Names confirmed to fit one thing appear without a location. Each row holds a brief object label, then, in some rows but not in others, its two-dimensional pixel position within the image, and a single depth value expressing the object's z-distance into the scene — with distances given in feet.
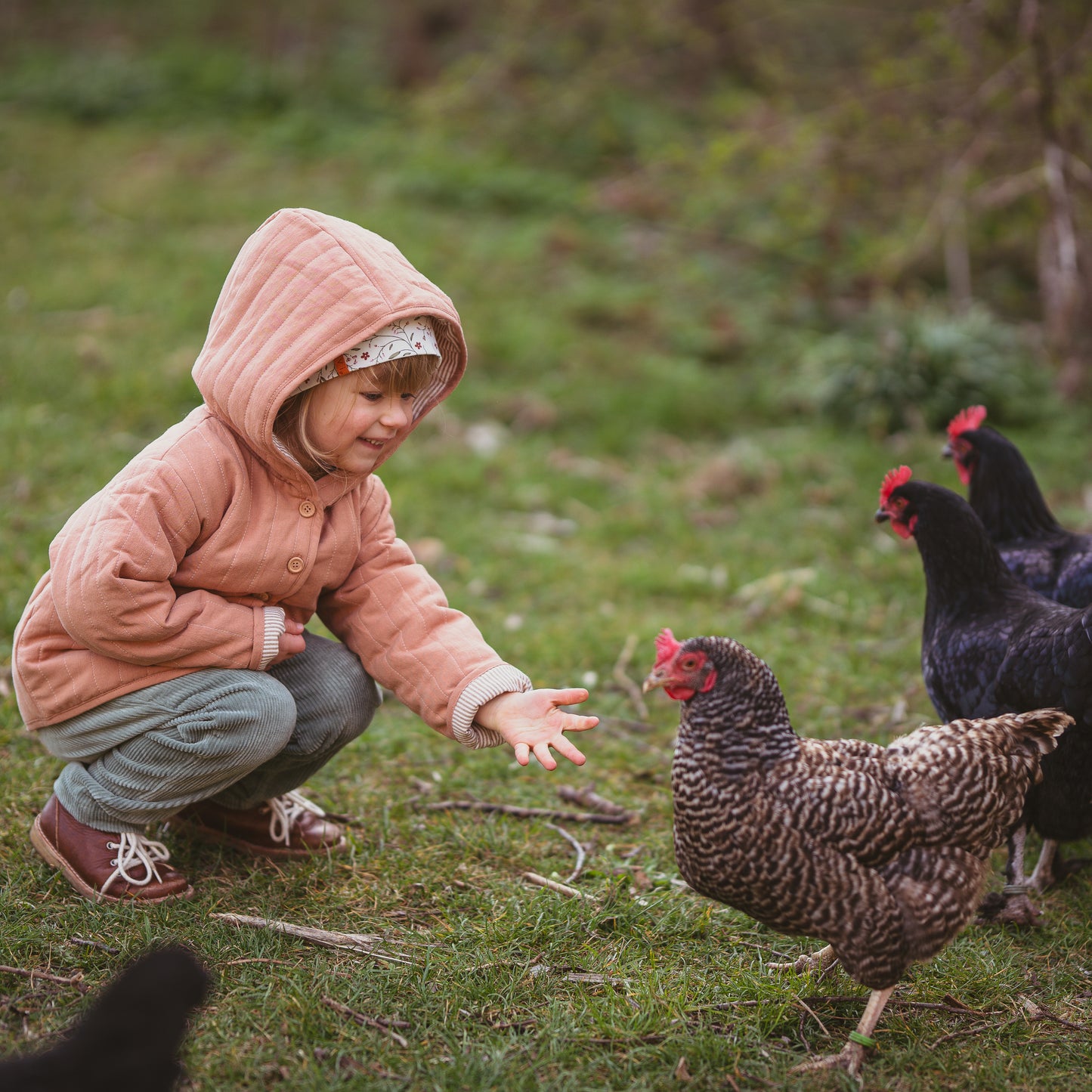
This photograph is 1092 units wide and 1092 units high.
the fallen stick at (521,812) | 11.10
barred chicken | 7.49
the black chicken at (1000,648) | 9.63
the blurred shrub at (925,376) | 23.62
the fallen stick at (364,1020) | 7.47
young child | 7.91
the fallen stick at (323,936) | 8.42
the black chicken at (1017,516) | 12.32
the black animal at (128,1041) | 5.26
